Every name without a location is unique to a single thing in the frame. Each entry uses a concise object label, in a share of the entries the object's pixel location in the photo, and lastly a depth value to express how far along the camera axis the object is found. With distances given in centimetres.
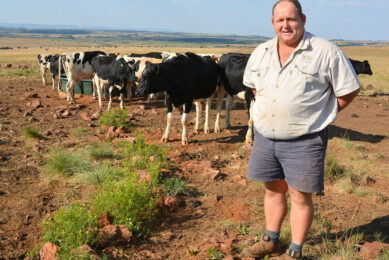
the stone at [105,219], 436
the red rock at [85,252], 354
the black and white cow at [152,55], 1486
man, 299
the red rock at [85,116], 1068
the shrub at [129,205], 436
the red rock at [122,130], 885
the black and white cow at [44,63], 1759
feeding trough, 1479
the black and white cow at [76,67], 1393
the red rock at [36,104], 1216
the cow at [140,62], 1222
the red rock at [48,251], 365
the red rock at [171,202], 507
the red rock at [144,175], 561
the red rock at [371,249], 369
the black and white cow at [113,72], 1233
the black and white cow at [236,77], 857
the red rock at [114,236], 399
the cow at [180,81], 813
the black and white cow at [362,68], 1411
